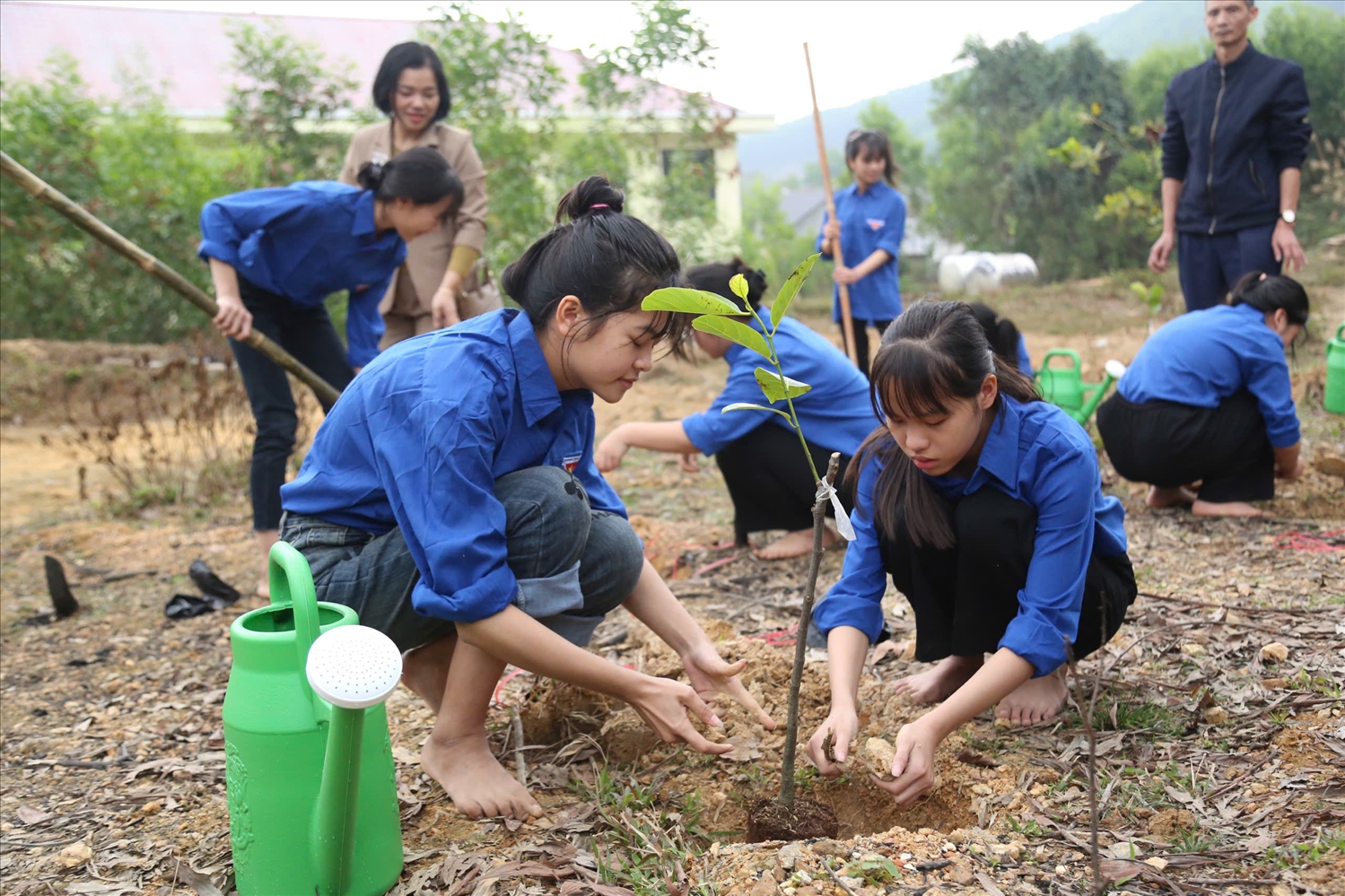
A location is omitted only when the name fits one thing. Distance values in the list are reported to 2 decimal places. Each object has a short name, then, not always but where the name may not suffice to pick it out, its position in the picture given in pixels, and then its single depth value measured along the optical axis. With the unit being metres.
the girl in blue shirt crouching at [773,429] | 3.42
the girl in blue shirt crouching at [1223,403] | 3.58
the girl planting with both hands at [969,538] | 1.88
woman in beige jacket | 3.95
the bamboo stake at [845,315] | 5.27
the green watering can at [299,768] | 1.57
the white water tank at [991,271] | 16.09
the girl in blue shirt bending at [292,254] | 3.34
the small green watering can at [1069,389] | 5.00
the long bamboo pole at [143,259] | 2.92
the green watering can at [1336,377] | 4.59
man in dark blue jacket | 4.11
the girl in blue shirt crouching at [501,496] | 1.74
